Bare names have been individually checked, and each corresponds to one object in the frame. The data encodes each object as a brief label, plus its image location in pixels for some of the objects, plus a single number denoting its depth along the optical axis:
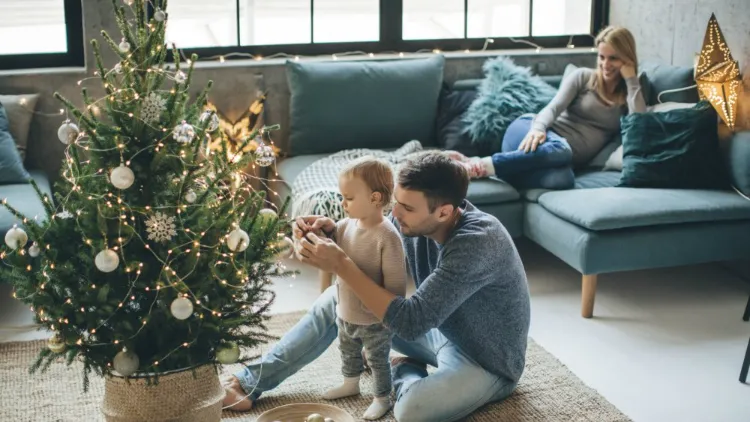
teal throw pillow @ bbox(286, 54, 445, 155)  4.49
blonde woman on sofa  4.01
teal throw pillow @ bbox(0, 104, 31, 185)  3.96
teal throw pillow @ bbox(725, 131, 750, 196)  3.82
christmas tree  2.25
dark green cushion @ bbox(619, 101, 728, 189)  3.89
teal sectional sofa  3.59
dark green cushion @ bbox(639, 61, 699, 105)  4.30
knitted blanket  3.79
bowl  2.54
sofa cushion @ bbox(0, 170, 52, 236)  3.45
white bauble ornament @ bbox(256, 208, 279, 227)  2.49
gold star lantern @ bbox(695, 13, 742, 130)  4.03
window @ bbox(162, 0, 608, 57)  4.73
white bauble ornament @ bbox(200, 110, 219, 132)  2.37
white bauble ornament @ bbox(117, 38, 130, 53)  2.25
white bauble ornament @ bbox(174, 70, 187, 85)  2.26
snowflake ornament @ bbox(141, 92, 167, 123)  2.23
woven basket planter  2.35
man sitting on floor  2.55
